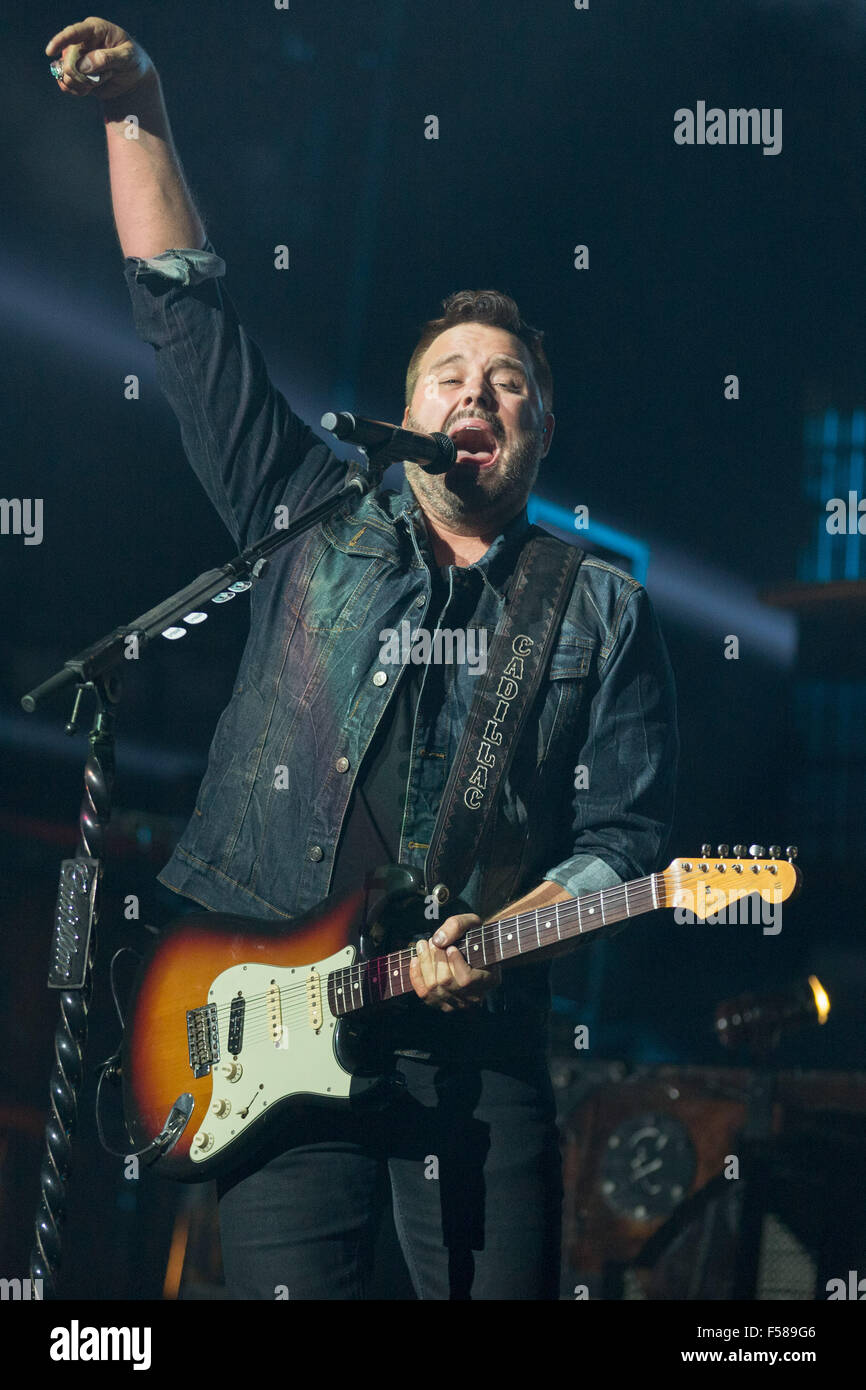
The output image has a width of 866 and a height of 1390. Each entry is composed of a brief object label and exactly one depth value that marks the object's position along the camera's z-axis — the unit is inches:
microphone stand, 188.2
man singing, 189.5
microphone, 182.2
